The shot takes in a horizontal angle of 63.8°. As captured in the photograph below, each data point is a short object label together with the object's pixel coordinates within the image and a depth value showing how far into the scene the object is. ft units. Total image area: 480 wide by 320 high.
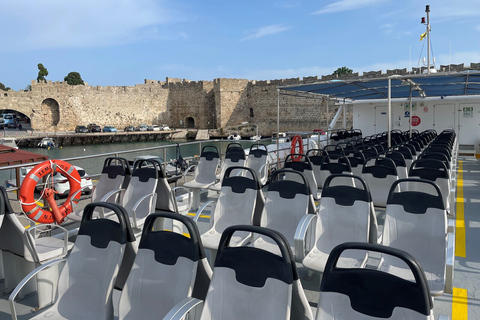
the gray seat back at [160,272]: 6.52
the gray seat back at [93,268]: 7.30
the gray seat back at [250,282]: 5.76
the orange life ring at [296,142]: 29.94
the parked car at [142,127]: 154.81
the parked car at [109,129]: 150.92
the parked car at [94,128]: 148.04
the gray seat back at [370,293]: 4.93
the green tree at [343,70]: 193.00
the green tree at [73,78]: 274.01
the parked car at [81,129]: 144.15
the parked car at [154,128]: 155.90
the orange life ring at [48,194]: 12.33
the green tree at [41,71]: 232.73
